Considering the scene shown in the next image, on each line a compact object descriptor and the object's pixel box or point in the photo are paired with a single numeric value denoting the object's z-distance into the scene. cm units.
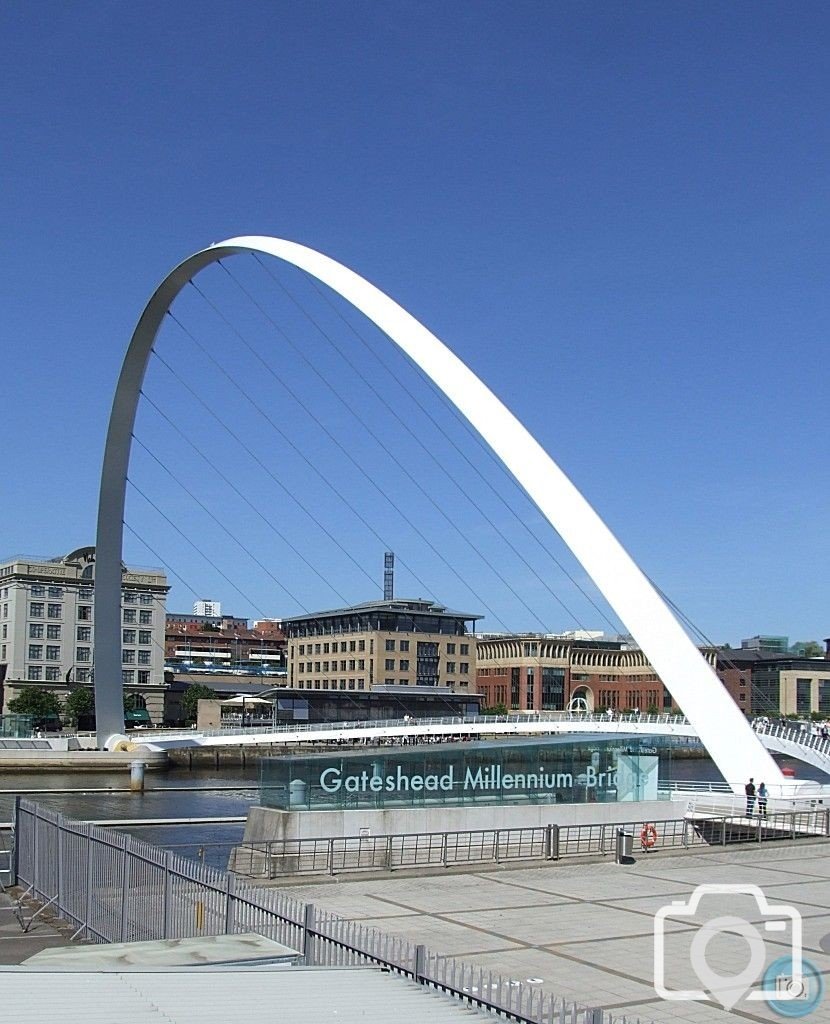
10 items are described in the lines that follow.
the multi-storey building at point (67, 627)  9806
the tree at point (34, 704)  9075
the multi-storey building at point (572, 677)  12419
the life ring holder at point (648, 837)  2286
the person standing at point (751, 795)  2770
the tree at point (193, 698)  10106
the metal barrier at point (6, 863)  1944
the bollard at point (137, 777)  5322
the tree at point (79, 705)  9250
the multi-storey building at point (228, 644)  17000
